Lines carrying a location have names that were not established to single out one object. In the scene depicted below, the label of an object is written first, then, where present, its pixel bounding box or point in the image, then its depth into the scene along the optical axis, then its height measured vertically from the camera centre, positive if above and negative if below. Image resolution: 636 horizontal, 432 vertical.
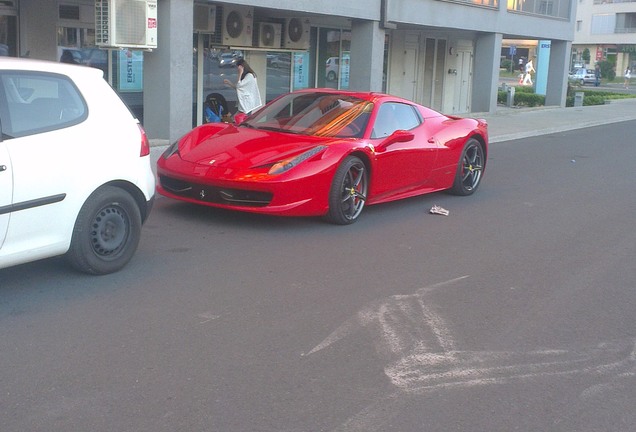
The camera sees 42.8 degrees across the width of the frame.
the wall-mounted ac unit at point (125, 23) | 11.95 +0.39
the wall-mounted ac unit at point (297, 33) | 18.41 +0.53
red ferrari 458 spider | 7.99 -1.04
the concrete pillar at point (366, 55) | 18.03 +0.08
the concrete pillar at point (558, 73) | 28.44 -0.22
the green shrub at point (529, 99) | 30.45 -1.25
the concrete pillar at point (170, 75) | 13.01 -0.38
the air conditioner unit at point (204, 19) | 16.17 +0.67
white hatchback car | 5.54 -0.86
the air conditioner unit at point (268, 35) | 17.75 +0.45
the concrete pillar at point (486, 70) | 23.70 -0.19
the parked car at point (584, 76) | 65.88 -0.69
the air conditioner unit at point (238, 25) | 16.56 +0.59
